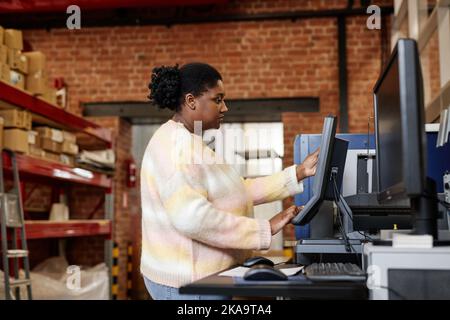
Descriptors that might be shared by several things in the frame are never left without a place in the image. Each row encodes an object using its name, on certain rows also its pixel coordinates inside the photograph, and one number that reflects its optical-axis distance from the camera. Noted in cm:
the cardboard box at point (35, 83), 441
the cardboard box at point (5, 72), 397
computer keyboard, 137
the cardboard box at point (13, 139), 402
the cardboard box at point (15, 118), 410
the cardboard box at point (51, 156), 471
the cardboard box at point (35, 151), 441
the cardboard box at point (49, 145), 462
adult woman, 163
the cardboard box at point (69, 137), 498
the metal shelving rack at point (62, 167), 415
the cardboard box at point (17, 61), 417
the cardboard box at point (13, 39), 423
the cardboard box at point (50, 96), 457
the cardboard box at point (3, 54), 402
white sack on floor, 470
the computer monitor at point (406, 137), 132
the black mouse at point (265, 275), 137
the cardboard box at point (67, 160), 498
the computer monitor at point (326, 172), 178
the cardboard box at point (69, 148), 495
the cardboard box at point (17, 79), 420
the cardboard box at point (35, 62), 445
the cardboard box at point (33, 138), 433
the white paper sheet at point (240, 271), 154
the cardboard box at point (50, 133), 461
